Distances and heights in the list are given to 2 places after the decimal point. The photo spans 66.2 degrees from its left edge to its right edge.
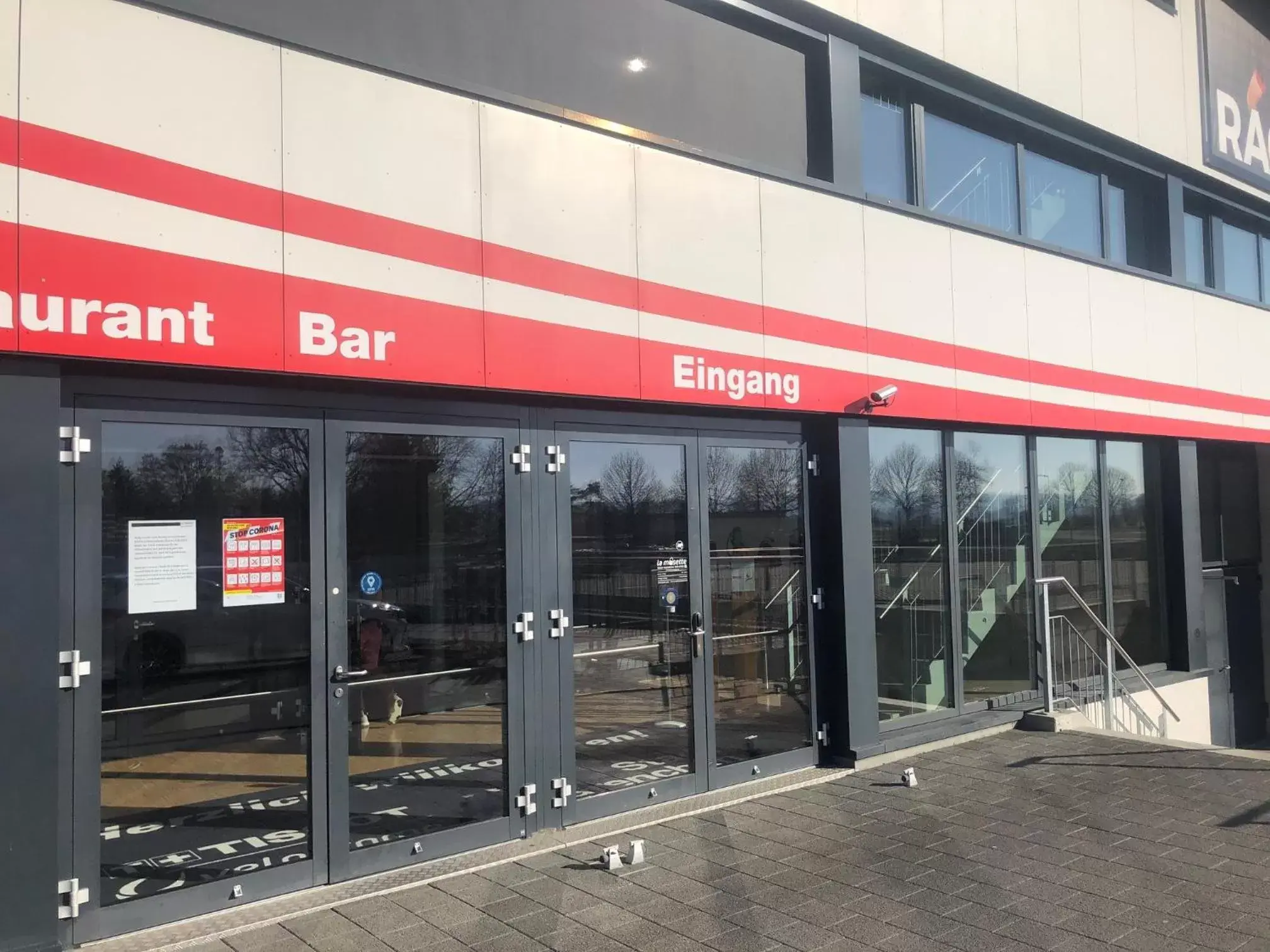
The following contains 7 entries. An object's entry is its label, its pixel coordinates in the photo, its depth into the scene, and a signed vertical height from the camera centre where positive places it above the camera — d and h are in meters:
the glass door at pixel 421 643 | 4.80 -0.57
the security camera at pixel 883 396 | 7.07 +0.93
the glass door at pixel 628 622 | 5.67 -0.57
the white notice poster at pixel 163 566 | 4.20 -0.12
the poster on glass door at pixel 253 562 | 4.46 -0.12
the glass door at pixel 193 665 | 4.08 -0.57
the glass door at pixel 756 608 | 6.39 -0.57
